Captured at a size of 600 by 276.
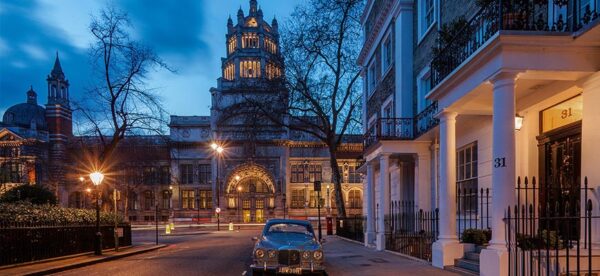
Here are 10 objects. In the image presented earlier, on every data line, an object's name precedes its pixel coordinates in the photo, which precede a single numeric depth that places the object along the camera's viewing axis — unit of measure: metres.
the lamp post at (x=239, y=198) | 78.51
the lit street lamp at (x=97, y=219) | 20.14
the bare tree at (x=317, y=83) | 30.94
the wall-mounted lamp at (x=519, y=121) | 12.73
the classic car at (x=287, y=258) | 12.70
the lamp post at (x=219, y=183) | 75.44
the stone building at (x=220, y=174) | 77.75
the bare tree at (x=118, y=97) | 27.95
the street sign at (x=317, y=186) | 27.87
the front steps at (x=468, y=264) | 11.71
